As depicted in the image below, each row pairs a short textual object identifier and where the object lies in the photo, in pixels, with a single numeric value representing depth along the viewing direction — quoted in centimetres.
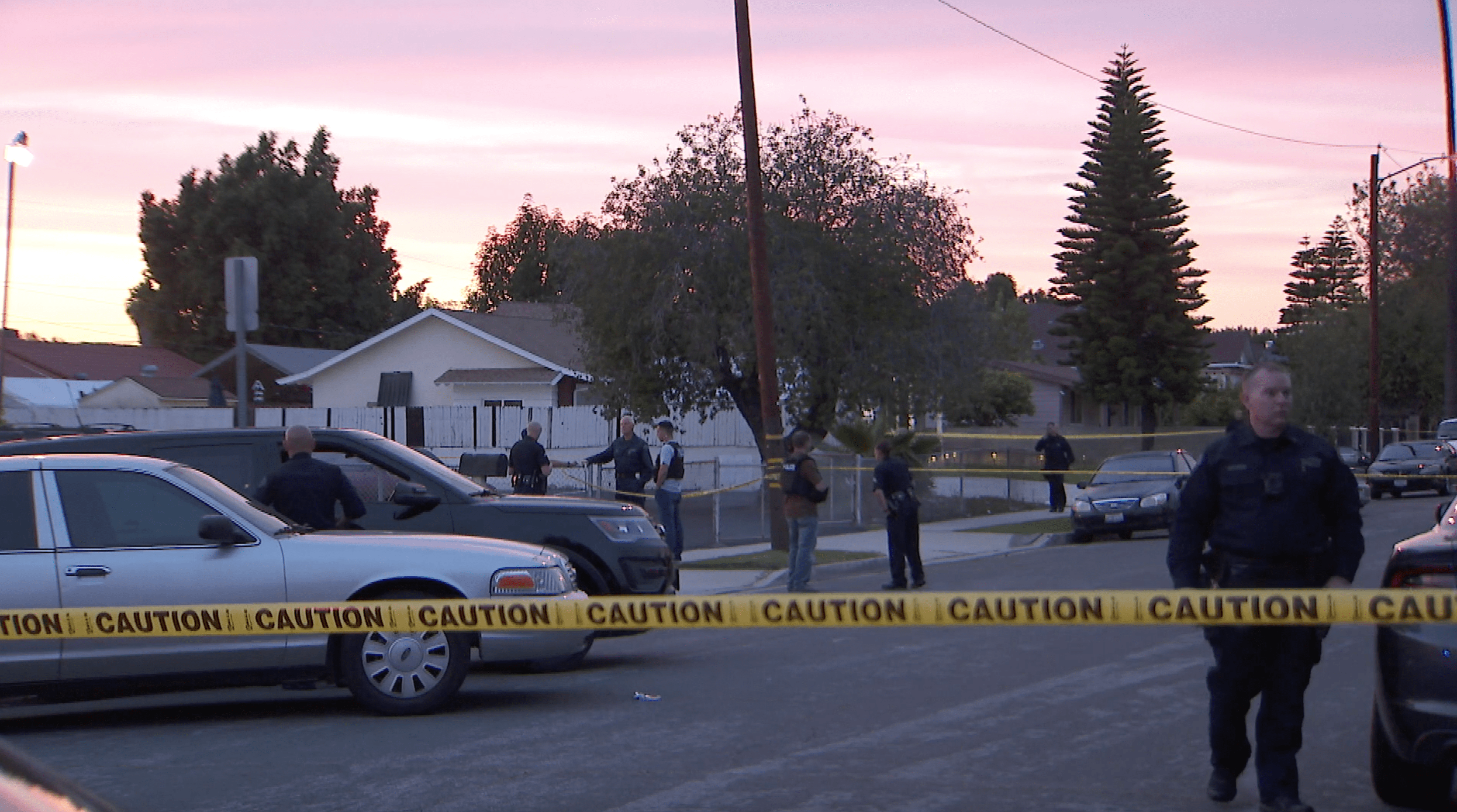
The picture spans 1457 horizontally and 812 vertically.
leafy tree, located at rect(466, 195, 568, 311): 8575
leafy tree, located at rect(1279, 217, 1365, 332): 9381
